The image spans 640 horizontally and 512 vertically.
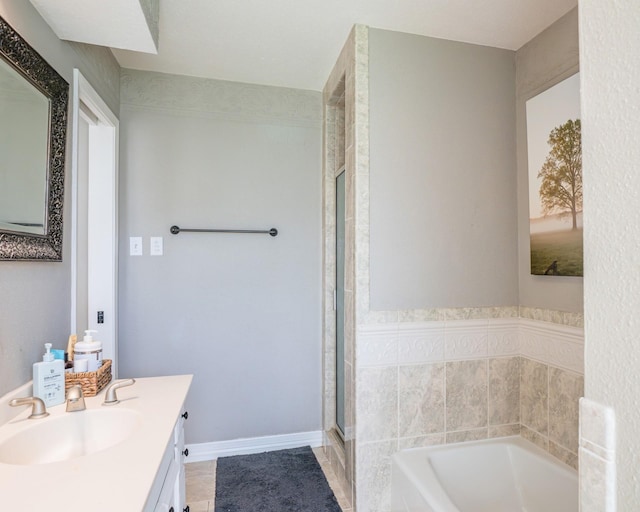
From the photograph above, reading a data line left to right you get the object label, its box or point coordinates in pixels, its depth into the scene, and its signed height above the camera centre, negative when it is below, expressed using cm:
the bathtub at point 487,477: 163 -102
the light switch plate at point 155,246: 231 +12
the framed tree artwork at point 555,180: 167 +40
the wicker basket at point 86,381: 135 -43
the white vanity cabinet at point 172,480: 97 -66
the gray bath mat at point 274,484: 191 -125
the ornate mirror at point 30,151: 116 +41
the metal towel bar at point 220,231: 231 +22
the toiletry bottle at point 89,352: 139 -33
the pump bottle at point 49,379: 123 -39
